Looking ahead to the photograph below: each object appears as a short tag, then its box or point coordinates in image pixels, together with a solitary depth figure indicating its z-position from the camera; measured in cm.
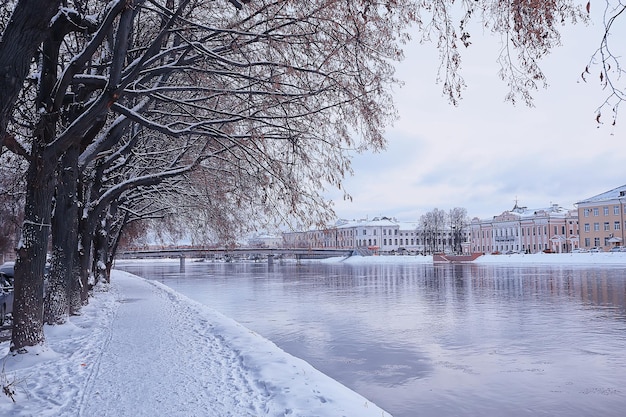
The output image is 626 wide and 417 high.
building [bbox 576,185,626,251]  10181
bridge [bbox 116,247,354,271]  9962
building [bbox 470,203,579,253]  13138
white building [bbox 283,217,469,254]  17662
